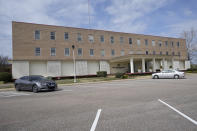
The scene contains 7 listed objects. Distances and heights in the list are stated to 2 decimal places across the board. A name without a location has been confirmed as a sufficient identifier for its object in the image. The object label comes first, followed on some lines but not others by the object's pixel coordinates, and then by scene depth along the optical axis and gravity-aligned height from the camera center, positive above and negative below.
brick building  28.22 +5.17
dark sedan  11.99 -1.20
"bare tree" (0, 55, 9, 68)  54.97 +4.73
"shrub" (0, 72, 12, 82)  23.98 -1.00
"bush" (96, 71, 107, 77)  29.46 -0.97
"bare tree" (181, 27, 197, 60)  57.61 +8.89
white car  21.34 -0.93
